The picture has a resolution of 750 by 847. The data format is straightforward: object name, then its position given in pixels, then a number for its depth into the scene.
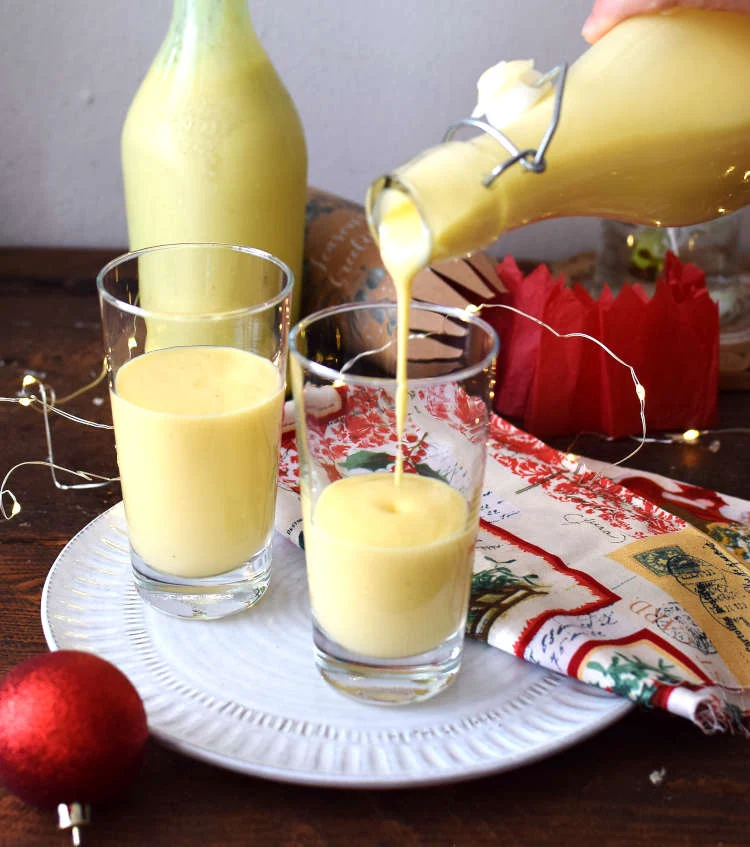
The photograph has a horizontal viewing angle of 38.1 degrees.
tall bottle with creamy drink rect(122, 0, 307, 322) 0.83
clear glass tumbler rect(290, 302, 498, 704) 0.56
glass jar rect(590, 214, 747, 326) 1.09
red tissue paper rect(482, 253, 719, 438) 0.88
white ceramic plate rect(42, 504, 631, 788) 0.54
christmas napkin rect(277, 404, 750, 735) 0.58
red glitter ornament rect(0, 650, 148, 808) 0.50
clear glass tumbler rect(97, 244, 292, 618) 0.61
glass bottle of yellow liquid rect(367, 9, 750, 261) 0.54
